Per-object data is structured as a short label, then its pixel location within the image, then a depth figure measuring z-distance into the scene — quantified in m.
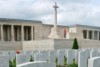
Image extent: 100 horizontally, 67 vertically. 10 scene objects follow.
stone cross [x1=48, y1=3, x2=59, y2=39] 41.41
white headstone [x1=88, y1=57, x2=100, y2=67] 5.15
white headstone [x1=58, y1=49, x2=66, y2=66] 11.44
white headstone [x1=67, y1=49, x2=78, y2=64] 11.91
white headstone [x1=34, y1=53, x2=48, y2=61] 7.89
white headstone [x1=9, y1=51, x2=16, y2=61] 13.37
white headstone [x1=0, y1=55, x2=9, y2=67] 6.74
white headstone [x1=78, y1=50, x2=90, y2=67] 7.56
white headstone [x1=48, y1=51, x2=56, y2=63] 10.55
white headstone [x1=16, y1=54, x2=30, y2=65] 7.81
